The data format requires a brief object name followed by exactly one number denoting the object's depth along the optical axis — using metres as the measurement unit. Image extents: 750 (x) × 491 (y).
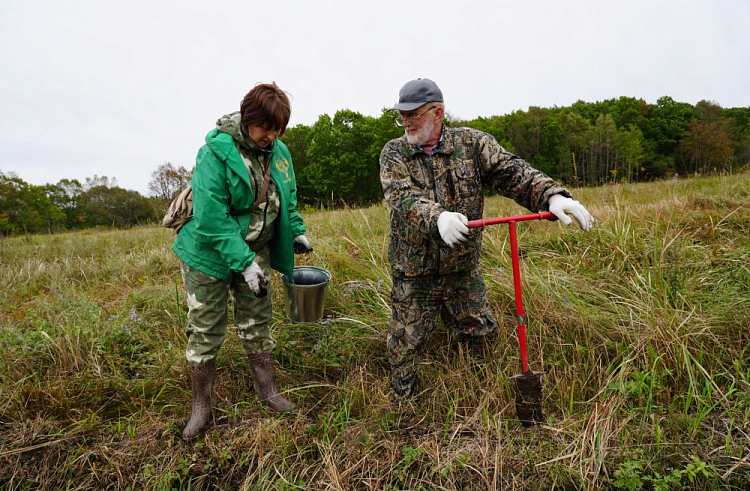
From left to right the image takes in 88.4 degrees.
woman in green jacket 2.01
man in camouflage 2.20
